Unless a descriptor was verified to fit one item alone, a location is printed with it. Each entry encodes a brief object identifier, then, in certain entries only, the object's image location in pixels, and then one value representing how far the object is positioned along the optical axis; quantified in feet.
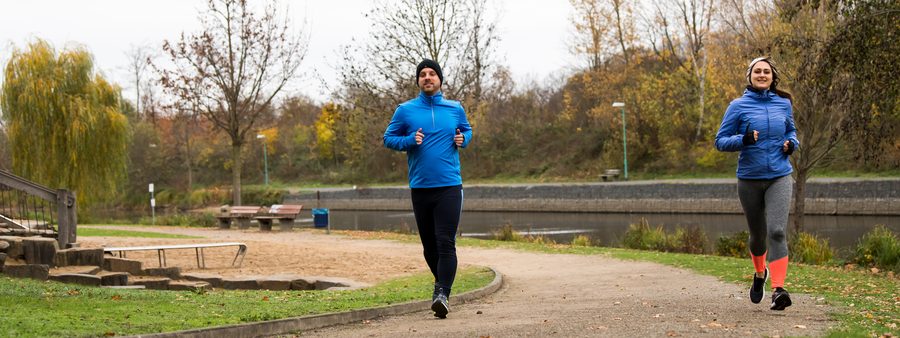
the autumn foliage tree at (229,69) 126.21
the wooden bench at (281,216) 104.53
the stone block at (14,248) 43.65
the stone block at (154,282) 44.11
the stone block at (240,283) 45.21
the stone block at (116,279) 43.19
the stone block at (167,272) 48.11
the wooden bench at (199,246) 51.83
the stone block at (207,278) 46.01
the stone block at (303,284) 44.68
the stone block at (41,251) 44.78
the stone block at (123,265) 48.03
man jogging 27.61
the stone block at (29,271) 41.93
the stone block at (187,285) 43.19
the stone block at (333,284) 44.29
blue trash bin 106.83
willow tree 127.24
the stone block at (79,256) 45.44
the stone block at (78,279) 41.96
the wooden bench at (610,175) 183.83
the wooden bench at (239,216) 109.29
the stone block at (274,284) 44.98
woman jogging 27.45
